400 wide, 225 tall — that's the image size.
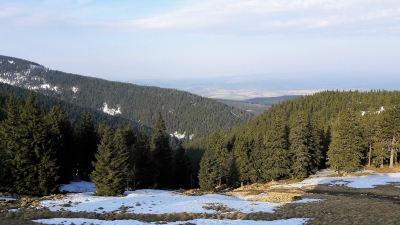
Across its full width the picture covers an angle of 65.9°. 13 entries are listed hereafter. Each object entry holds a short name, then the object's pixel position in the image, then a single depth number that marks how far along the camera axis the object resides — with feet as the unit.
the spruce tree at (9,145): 106.01
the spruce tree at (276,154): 165.07
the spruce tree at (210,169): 163.84
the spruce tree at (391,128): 156.04
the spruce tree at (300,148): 161.48
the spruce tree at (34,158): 107.04
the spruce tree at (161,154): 172.55
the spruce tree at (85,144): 165.78
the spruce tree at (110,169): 108.47
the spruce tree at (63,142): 135.12
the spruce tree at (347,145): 156.76
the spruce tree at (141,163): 157.99
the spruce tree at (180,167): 188.55
